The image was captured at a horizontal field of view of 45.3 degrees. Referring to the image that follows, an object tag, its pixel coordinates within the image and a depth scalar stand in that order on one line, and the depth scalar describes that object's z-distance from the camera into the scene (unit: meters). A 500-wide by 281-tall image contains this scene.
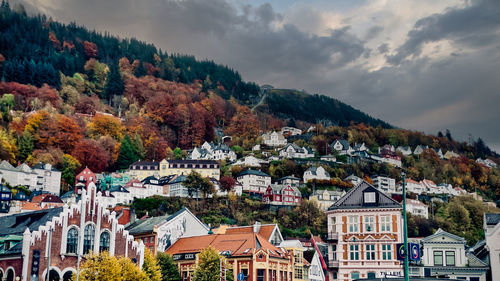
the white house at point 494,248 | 58.25
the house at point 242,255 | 67.06
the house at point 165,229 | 72.88
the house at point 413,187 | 194.25
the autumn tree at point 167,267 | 66.75
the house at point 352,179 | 182.35
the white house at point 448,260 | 63.18
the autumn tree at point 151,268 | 59.19
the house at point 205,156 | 198.00
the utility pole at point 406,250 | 32.22
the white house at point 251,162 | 185.75
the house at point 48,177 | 145.38
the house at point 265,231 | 77.54
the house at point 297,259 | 74.38
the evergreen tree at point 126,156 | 174.00
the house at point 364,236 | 71.38
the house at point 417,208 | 161.38
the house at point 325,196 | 159.88
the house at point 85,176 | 150.25
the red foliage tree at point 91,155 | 163.25
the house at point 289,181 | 174.00
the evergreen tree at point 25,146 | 155.75
